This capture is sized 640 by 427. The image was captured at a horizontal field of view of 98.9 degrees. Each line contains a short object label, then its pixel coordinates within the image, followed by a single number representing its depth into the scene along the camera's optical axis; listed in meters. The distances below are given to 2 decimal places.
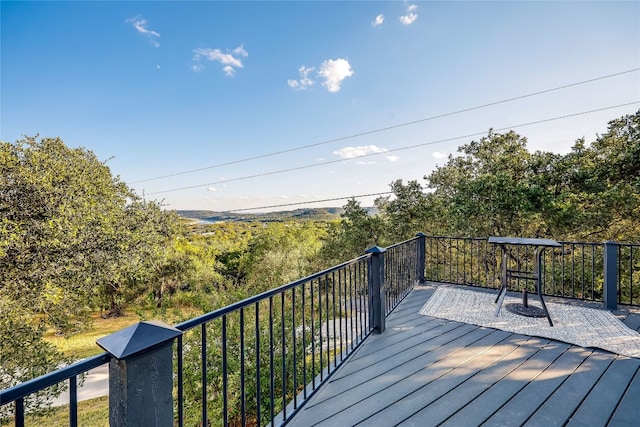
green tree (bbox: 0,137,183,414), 5.86
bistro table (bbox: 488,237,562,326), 3.29
